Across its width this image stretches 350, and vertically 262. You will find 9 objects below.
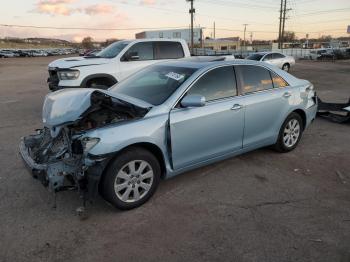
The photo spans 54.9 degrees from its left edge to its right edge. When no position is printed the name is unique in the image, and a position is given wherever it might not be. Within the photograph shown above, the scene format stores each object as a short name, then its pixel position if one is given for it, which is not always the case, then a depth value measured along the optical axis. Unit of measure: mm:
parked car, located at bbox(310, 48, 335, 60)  42469
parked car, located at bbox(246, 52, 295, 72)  20984
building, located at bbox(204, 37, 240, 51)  97950
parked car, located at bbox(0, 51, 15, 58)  60094
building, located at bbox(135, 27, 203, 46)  88438
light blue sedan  3594
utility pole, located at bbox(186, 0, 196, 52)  49612
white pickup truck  8656
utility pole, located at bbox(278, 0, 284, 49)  59469
